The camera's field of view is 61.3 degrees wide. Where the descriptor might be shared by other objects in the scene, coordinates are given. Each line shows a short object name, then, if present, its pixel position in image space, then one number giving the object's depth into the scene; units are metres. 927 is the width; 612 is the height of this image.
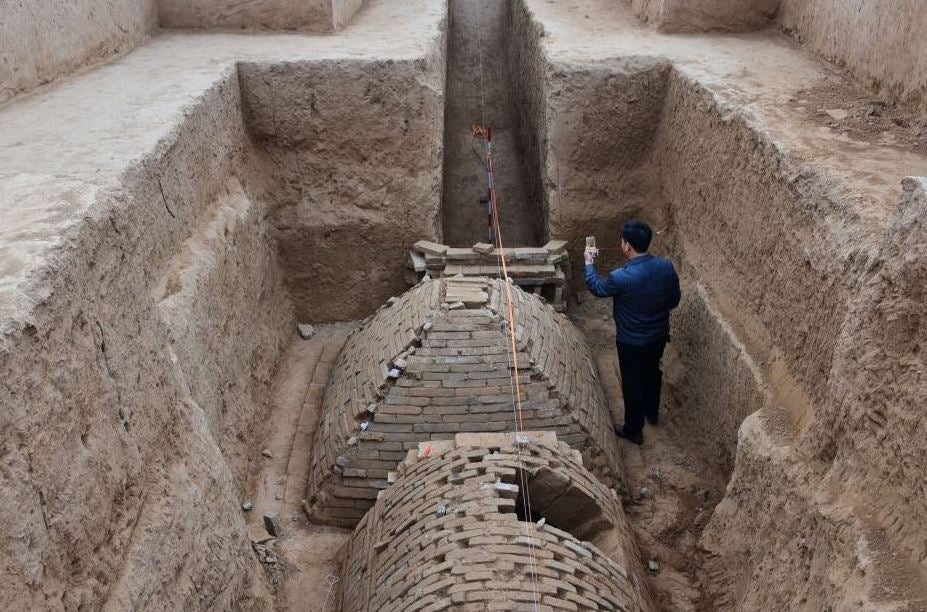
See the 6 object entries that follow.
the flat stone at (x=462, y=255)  5.69
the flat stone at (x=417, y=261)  5.87
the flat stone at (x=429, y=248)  5.82
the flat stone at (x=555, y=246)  5.87
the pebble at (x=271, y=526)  4.31
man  4.63
